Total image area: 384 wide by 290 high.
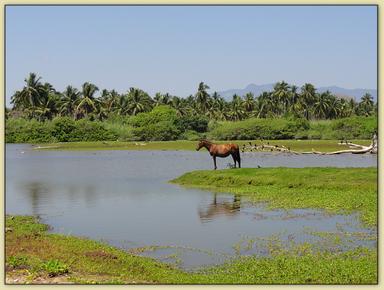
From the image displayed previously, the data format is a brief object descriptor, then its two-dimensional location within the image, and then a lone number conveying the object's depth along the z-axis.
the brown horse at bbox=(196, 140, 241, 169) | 34.97
